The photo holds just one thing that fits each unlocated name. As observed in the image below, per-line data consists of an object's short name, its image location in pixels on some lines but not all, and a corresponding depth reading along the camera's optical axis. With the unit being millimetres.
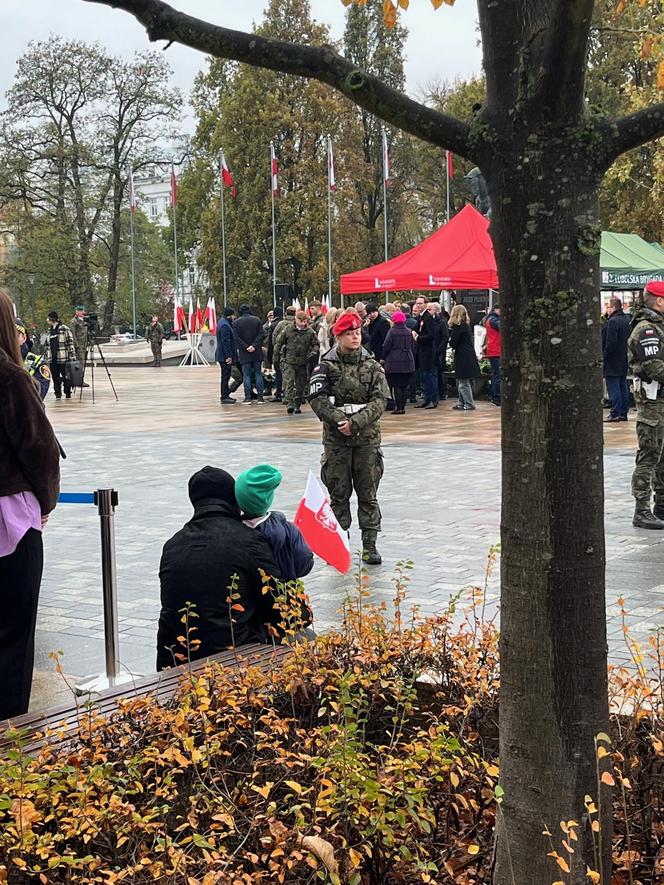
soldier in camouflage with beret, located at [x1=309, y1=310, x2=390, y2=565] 8420
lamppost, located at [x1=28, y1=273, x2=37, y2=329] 53081
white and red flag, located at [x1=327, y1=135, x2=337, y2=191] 46312
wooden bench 3648
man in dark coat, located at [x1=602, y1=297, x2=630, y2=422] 18125
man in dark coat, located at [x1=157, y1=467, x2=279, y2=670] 4562
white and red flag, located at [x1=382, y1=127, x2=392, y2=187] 44406
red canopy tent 22594
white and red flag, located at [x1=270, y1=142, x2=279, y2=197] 47281
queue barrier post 5539
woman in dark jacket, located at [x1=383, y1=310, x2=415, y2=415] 20531
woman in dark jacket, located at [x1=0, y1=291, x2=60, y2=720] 4574
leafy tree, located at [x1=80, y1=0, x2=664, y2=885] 2770
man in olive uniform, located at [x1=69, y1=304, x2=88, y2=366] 28272
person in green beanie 4992
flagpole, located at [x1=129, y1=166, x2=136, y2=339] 50156
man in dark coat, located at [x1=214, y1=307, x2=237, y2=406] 23391
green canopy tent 26172
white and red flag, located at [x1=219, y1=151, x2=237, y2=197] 47500
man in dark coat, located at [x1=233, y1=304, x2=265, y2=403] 22594
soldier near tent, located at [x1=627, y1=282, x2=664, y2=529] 9242
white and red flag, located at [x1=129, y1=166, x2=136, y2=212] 50094
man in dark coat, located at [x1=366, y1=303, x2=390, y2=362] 21891
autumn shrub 2879
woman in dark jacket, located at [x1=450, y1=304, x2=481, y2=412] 21312
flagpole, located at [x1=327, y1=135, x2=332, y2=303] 48575
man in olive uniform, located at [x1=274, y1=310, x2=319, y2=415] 21250
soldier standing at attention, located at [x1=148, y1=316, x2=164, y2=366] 46528
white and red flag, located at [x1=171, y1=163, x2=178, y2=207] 52038
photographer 26906
